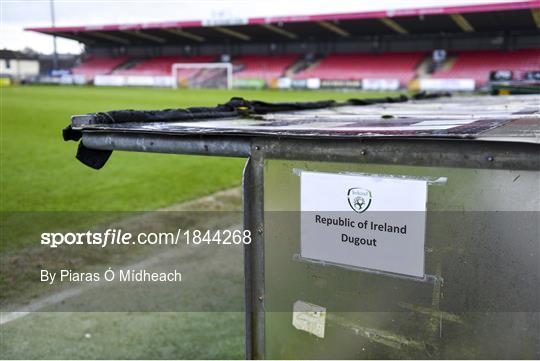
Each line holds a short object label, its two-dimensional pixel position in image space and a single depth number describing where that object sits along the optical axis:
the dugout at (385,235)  1.70
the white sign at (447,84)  31.53
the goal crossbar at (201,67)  38.21
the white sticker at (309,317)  2.11
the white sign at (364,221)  1.83
